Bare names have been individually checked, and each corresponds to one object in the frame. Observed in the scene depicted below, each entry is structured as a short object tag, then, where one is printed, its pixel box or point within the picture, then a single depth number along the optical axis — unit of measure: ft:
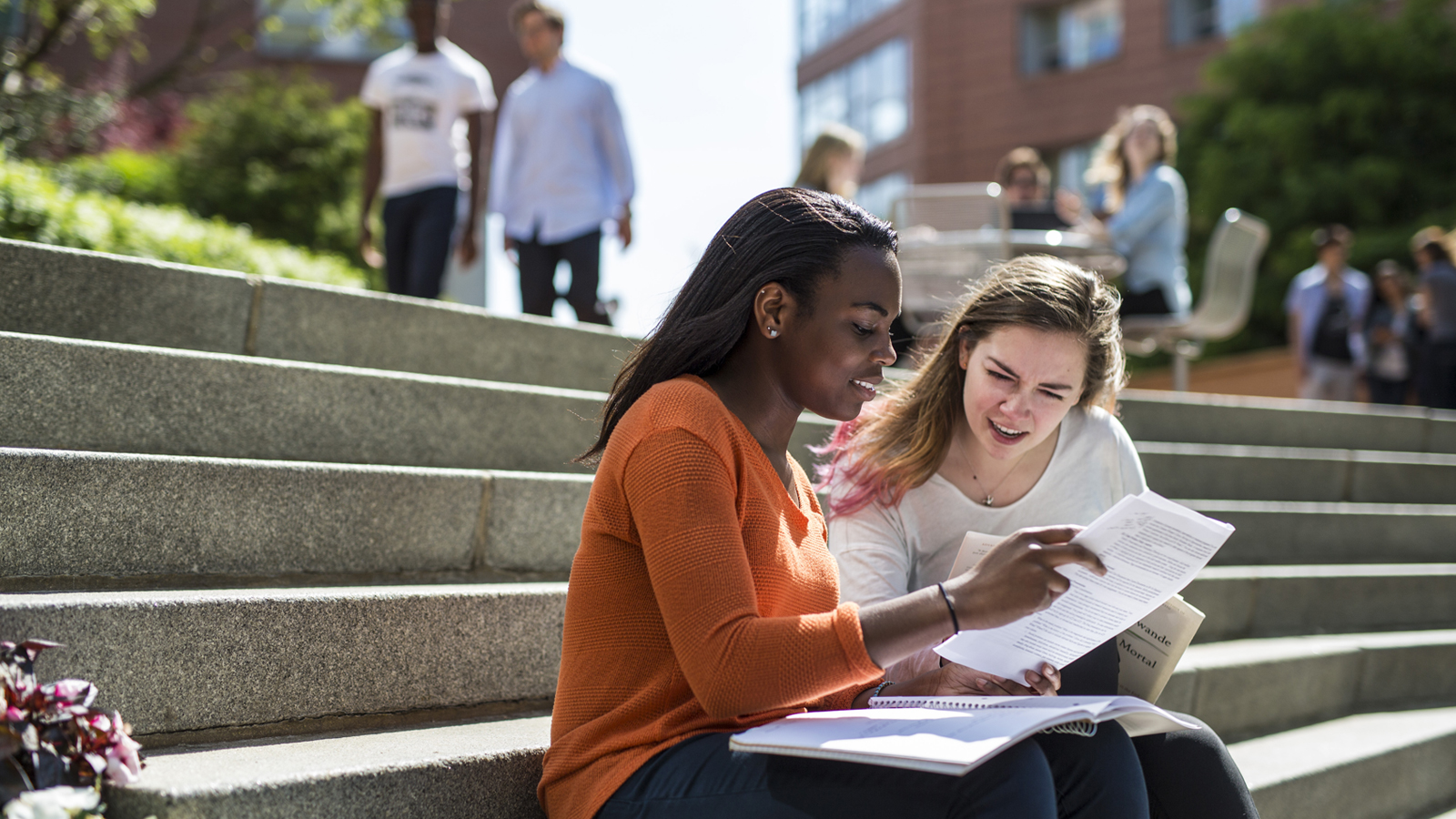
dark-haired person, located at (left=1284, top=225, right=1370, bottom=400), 29.04
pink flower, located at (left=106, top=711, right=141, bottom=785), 5.05
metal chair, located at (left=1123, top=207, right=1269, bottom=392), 21.31
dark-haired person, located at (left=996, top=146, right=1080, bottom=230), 25.18
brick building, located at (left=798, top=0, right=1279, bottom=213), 65.10
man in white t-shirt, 17.60
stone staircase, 6.67
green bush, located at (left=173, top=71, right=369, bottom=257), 38.40
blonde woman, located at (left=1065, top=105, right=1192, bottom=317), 20.47
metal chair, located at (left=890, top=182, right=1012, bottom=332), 21.29
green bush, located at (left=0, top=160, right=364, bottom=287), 14.51
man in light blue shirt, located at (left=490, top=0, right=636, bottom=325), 17.62
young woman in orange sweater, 5.09
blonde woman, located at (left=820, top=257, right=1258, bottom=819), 7.64
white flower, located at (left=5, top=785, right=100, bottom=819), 4.22
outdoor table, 20.68
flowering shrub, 4.55
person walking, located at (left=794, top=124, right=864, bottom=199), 20.38
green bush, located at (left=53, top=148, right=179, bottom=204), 24.36
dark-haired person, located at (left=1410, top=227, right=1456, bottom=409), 26.32
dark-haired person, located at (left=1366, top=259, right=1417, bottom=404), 28.63
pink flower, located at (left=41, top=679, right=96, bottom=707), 4.89
